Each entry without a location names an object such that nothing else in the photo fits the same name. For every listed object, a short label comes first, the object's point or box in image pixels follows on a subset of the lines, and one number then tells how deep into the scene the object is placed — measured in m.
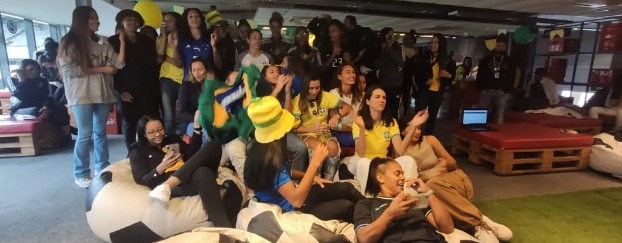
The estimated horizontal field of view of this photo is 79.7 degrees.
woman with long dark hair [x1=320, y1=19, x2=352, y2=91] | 4.03
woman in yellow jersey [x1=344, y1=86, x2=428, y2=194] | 2.75
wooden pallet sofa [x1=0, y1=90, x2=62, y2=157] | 4.28
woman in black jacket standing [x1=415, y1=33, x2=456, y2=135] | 4.77
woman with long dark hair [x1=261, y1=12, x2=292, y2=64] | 3.97
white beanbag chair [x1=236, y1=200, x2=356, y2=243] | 1.89
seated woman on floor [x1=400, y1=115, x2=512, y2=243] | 2.40
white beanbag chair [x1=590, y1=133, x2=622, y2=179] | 3.81
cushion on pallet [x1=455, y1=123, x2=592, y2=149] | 3.83
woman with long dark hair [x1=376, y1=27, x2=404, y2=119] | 4.50
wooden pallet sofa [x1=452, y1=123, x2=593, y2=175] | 3.84
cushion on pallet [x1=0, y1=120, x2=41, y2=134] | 4.27
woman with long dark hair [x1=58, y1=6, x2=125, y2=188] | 2.91
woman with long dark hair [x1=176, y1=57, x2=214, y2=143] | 3.29
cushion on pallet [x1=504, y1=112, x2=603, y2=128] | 4.88
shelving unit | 6.60
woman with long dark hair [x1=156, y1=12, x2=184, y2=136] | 3.41
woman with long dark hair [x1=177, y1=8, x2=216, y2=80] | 3.38
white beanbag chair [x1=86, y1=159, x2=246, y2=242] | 2.18
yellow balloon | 3.86
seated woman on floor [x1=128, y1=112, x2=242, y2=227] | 2.21
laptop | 4.30
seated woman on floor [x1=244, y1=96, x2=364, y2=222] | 1.83
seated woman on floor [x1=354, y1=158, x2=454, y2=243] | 1.67
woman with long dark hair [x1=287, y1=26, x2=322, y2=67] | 3.87
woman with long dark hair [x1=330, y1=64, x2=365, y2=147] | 3.18
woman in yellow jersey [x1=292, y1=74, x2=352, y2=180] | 3.00
